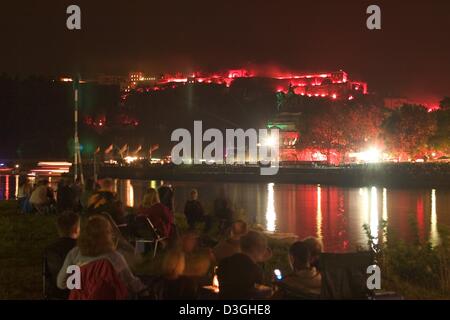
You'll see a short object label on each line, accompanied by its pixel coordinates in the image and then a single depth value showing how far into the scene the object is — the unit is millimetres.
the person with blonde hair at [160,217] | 11438
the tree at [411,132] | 73938
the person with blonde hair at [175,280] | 6625
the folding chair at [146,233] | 11188
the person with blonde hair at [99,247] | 6543
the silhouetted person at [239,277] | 6980
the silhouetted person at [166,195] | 15594
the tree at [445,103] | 77562
